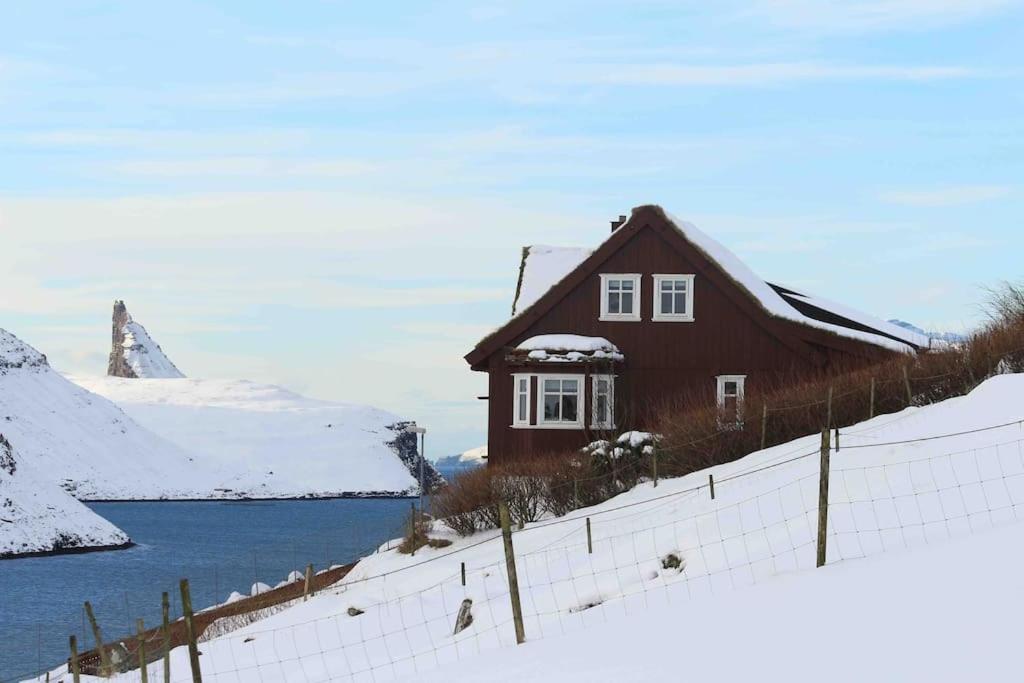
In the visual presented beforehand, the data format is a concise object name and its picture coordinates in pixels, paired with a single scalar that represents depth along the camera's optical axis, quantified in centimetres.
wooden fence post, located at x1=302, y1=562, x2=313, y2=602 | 3494
